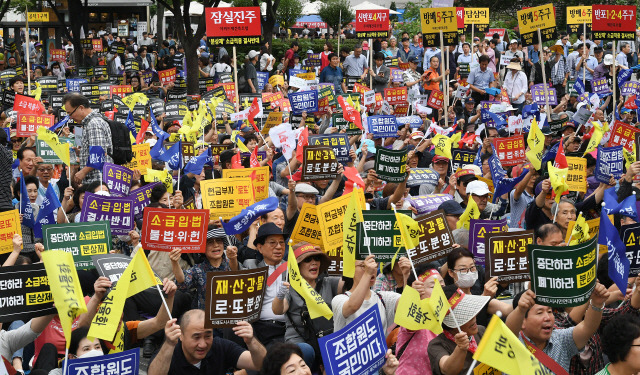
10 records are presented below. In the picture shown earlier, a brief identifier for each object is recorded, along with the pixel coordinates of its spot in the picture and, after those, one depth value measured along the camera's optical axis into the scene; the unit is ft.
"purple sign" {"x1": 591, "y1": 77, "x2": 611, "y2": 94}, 57.88
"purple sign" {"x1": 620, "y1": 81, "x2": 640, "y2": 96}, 54.08
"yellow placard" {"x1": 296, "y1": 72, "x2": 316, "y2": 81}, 68.39
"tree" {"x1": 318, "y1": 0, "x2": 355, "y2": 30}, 144.97
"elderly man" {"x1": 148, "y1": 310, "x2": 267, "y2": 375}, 19.94
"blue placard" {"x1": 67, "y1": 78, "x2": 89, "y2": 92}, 66.80
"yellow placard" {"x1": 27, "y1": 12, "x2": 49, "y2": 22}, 107.45
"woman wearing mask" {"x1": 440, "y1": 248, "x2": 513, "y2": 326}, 21.97
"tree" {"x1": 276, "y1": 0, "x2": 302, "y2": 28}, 144.87
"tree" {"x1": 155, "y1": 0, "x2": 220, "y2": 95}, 82.99
